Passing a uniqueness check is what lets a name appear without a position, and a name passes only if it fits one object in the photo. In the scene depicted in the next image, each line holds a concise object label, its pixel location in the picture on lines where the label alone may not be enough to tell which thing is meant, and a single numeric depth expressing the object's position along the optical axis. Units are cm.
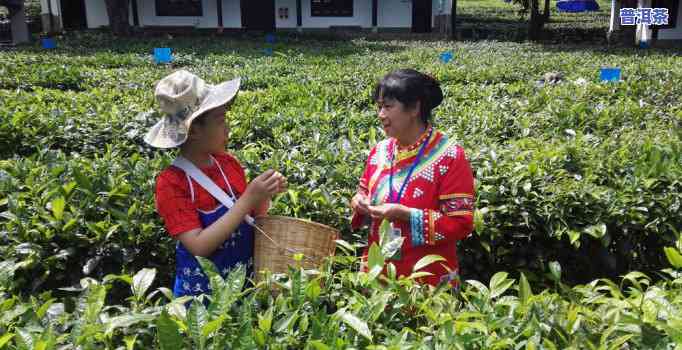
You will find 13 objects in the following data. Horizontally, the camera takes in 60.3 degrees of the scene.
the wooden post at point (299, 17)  2662
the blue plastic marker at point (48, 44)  1365
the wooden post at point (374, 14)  2614
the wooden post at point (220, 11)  2625
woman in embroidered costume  210
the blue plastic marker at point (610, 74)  701
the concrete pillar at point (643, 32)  2224
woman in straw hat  196
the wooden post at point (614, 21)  2326
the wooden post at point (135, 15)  2610
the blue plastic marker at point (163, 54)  944
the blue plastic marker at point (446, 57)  1115
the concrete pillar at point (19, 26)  1959
